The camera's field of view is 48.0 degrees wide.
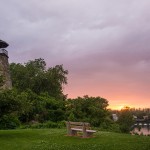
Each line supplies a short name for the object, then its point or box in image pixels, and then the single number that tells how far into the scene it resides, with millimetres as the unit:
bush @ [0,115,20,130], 15168
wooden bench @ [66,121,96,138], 9480
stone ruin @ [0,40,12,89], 19377
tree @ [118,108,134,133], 24705
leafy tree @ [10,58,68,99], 25783
